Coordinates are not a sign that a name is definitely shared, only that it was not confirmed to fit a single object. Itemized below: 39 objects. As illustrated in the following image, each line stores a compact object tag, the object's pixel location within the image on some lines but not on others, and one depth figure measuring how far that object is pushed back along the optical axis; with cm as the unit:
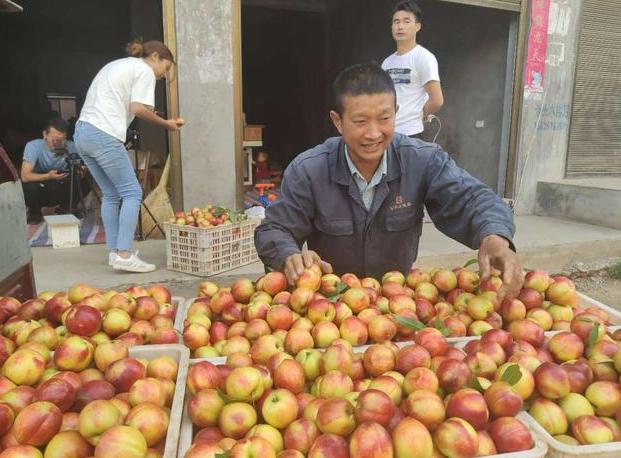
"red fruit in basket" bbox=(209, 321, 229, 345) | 179
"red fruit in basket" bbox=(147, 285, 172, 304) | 207
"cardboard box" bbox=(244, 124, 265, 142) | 848
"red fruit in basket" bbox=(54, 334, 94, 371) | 151
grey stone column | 542
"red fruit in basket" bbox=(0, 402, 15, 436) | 125
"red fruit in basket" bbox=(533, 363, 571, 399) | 141
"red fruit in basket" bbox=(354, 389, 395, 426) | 122
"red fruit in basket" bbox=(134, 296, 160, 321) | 190
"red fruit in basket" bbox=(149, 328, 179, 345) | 171
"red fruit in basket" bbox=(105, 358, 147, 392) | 146
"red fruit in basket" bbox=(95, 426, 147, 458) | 114
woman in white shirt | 440
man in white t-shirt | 445
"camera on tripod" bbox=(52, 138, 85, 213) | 669
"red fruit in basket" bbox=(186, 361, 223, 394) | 142
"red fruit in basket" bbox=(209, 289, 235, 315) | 195
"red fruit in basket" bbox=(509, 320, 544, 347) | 171
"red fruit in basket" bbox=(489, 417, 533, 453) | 122
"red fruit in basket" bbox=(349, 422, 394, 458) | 113
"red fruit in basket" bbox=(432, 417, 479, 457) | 118
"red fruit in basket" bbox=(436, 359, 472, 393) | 141
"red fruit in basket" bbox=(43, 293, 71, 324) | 184
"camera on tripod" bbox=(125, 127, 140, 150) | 603
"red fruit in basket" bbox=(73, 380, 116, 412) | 140
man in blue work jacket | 228
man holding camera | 664
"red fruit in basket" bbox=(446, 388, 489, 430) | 127
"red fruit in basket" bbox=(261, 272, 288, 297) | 200
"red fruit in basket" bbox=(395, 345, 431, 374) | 150
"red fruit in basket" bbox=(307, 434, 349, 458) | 114
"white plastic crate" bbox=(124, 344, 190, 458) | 119
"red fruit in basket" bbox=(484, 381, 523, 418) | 131
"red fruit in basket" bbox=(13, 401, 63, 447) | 122
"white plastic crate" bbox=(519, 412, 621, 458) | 119
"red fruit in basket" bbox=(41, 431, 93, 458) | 121
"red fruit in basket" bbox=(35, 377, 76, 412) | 133
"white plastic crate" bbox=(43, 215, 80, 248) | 543
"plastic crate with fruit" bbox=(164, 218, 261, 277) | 464
